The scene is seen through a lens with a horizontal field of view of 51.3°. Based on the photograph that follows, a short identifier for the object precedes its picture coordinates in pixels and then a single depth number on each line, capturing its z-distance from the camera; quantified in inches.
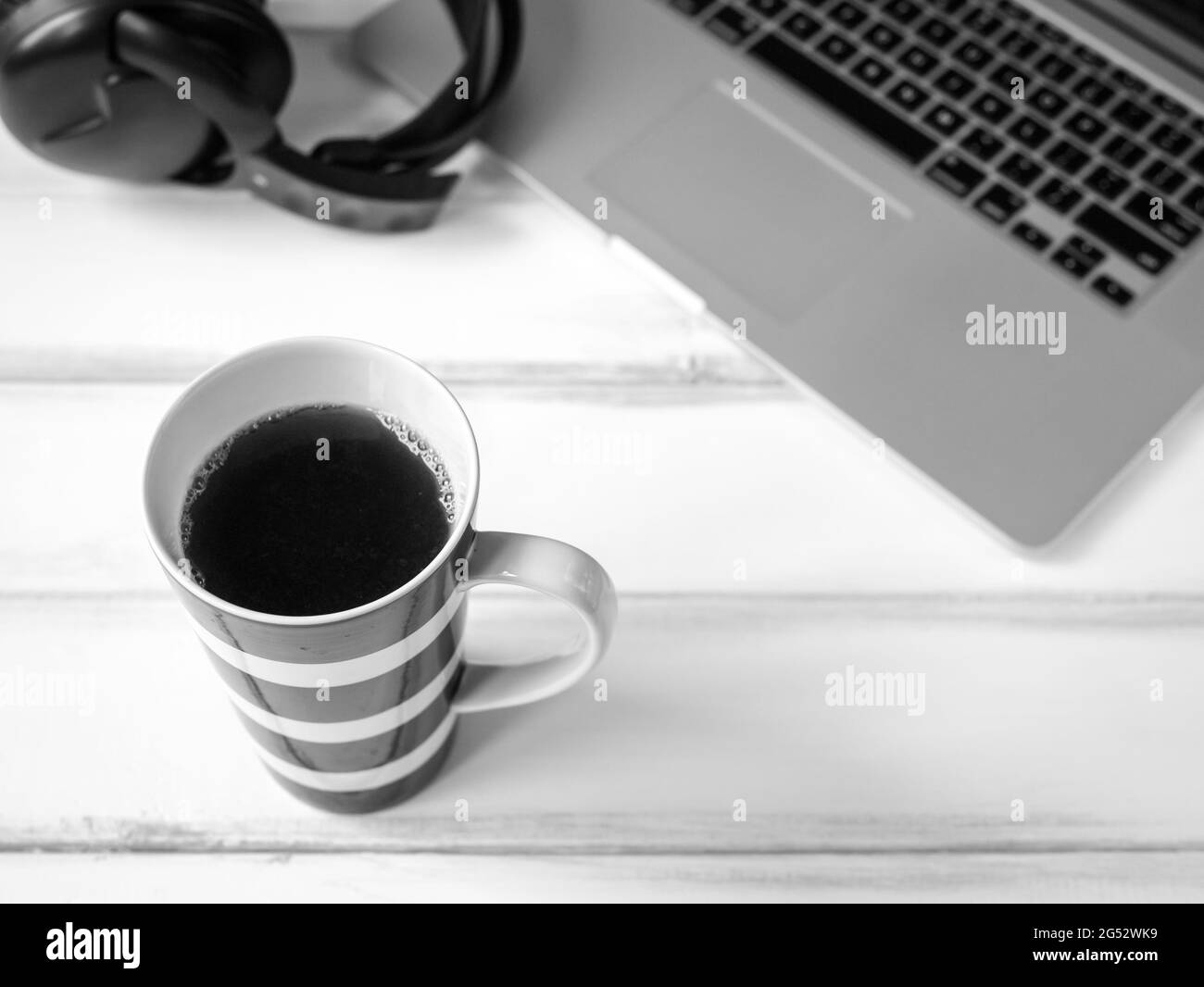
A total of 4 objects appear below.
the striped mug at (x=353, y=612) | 15.6
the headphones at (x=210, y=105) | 22.9
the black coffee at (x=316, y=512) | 16.8
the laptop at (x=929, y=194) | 24.4
